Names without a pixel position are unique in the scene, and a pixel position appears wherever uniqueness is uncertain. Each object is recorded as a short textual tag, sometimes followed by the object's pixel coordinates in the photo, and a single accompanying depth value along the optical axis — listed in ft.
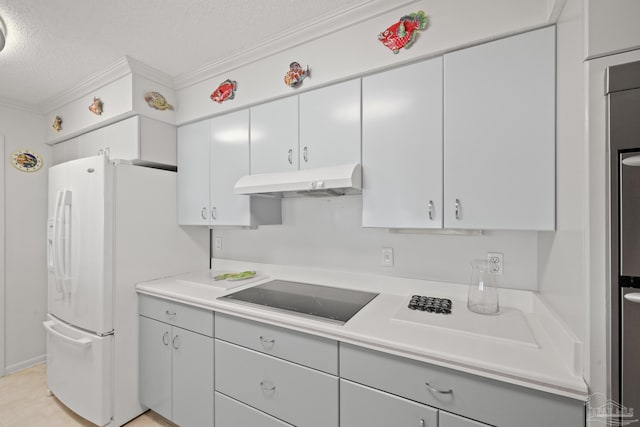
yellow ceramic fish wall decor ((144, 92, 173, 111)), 6.63
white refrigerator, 5.81
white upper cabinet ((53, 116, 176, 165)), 6.53
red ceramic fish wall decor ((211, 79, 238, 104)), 6.27
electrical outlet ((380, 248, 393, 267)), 5.64
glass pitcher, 4.39
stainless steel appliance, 2.37
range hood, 4.60
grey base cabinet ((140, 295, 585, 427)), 3.02
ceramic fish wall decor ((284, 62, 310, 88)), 5.33
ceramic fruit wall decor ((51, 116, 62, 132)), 8.24
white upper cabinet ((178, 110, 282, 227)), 6.26
